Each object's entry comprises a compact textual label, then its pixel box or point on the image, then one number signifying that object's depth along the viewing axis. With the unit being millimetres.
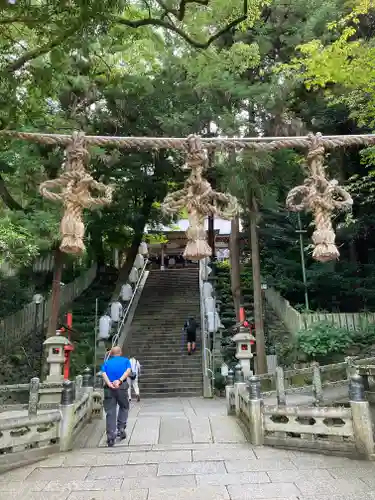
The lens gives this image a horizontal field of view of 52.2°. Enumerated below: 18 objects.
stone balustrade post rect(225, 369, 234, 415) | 8852
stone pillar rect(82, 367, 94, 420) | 8189
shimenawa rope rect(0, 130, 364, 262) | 5145
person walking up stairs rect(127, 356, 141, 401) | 11241
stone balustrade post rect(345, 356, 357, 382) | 9261
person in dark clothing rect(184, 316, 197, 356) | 14758
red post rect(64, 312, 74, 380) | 10219
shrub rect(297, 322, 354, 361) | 12430
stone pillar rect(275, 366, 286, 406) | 8258
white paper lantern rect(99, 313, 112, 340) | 14492
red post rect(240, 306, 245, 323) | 12439
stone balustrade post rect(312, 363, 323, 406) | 8938
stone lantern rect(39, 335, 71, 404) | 9664
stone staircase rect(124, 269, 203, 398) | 13312
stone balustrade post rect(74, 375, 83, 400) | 7581
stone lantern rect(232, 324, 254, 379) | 11477
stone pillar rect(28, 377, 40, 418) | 6797
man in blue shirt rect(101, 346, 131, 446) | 6168
